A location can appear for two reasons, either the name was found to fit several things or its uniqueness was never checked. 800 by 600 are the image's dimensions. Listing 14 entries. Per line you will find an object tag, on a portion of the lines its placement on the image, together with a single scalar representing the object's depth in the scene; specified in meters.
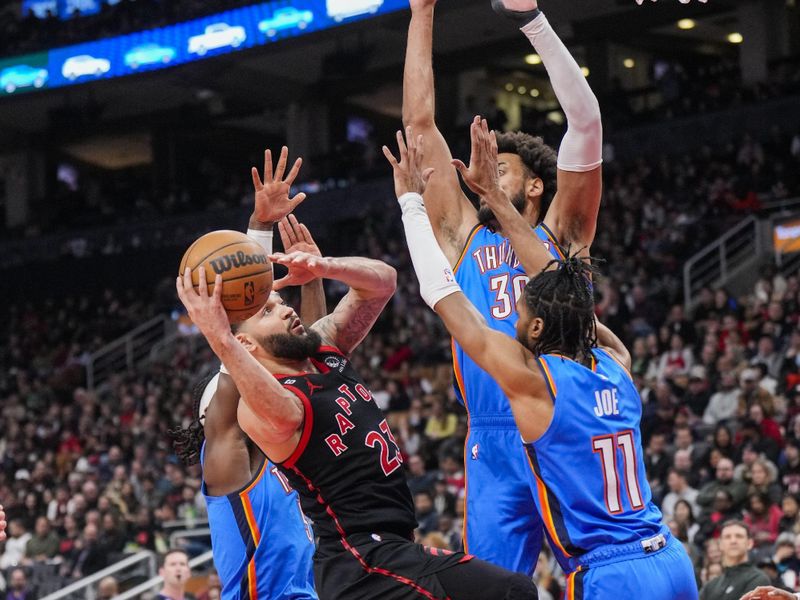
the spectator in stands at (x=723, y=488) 10.53
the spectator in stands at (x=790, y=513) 9.83
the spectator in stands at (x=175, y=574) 8.08
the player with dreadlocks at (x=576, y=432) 4.04
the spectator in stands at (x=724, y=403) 12.59
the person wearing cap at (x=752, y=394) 11.86
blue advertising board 20.44
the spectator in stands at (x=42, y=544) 15.32
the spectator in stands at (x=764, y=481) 10.46
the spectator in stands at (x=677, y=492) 11.05
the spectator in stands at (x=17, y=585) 13.82
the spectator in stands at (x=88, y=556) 14.55
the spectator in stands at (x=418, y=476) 13.20
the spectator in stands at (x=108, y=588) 12.49
